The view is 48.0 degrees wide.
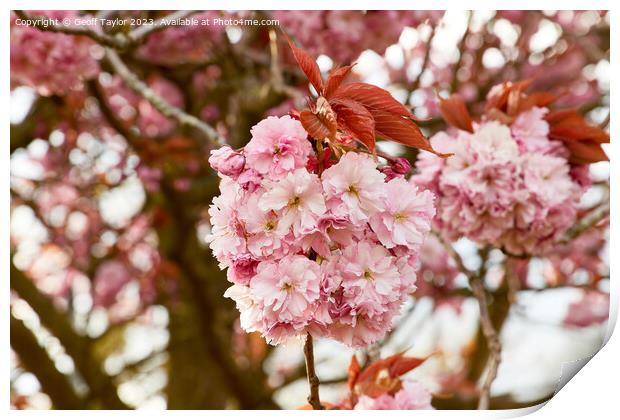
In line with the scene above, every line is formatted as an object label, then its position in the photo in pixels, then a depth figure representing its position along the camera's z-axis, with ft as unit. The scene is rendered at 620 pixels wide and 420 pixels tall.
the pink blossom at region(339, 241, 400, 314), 2.12
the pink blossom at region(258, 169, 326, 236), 2.06
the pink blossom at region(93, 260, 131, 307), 8.58
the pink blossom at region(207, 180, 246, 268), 2.13
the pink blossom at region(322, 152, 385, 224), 2.06
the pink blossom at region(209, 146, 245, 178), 2.13
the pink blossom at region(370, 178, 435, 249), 2.13
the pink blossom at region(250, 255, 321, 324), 2.08
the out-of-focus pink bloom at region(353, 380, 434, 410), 3.17
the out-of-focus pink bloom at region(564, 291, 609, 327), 9.21
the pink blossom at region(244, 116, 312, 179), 2.11
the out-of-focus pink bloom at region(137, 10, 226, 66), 6.29
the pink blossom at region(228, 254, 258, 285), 2.16
